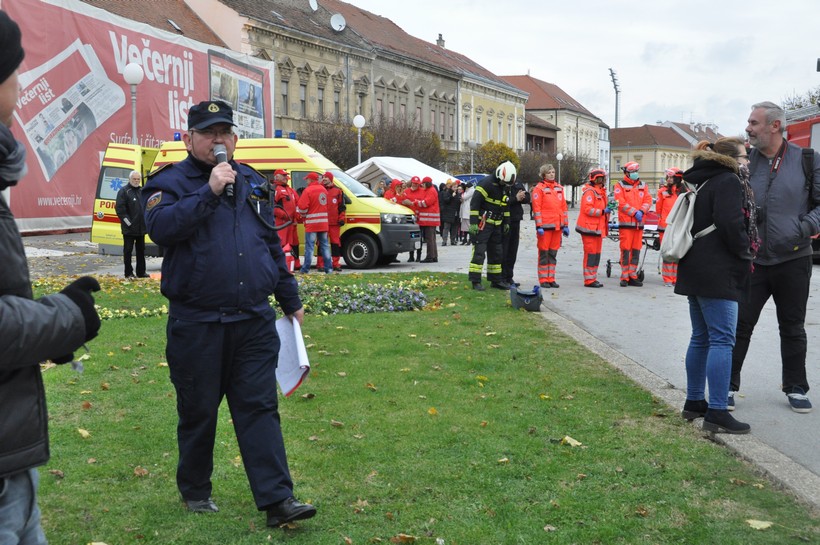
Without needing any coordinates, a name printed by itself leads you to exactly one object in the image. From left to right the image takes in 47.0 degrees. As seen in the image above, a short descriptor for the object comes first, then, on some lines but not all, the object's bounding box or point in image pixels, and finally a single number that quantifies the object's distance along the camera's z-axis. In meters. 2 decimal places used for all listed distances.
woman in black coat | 6.14
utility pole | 87.50
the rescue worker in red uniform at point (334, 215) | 19.39
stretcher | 17.50
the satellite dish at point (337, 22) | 59.66
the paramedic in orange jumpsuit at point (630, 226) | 16.44
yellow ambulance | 20.23
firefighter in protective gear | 14.99
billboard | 27.78
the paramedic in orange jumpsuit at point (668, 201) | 16.61
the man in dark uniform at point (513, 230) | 15.48
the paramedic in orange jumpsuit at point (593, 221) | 15.96
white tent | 33.44
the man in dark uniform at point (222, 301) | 4.37
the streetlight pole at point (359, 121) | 35.66
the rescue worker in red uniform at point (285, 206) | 18.49
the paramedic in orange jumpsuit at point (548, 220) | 15.83
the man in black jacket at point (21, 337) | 2.30
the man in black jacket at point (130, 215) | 16.41
